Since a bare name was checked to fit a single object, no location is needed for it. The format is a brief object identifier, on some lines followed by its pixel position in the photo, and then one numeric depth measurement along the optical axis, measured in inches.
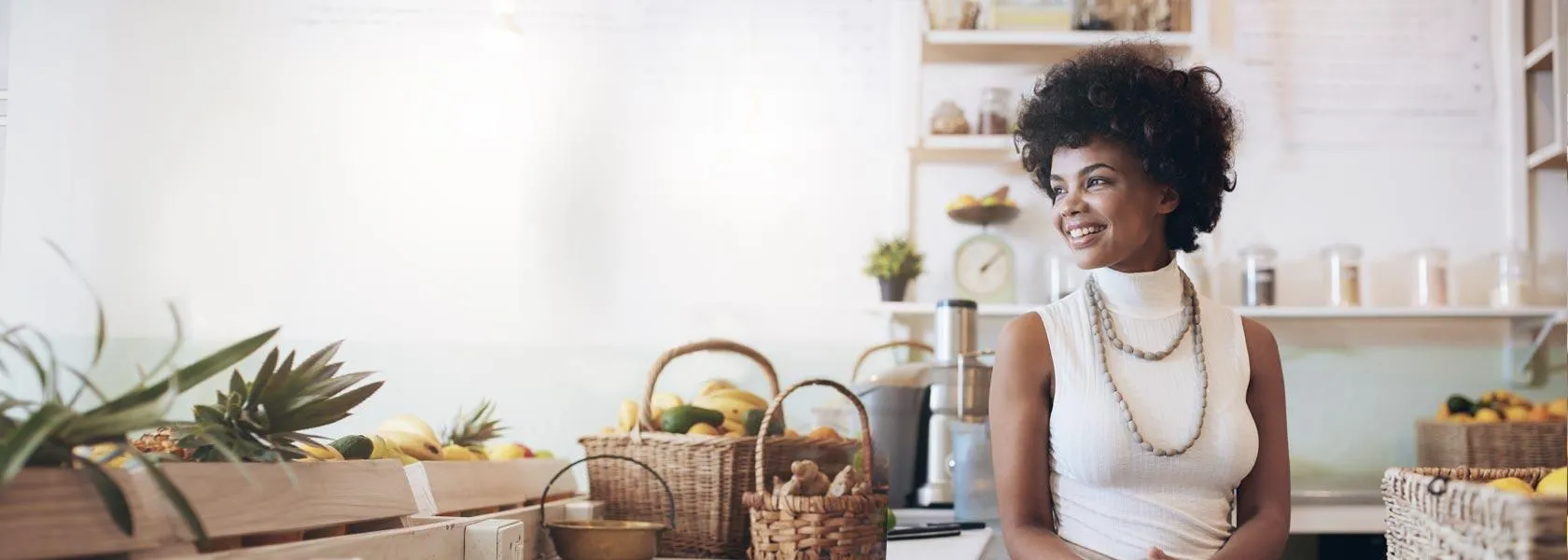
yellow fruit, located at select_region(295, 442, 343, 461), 50.5
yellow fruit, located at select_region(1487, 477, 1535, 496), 40.6
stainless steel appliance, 104.7
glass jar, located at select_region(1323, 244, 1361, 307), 134.1
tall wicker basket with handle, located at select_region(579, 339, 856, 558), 71.1
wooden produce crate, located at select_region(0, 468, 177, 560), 31.7
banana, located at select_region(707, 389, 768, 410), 82.6
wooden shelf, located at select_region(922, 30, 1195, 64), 132.6
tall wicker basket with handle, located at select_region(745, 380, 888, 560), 64.7
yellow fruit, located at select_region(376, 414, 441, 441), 70.7
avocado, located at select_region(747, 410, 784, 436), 75.3
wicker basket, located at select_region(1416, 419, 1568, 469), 121.6
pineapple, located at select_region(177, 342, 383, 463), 43.7
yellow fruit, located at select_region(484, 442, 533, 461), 84.4
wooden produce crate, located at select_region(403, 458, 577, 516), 58.5
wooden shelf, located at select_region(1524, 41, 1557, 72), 131.9
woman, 57.9
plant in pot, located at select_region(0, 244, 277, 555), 32.5
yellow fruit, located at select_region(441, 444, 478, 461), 71.8
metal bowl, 61.7
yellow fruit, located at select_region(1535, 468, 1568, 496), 34.9
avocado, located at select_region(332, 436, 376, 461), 52.6
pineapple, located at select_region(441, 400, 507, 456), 83.3
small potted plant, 135.0
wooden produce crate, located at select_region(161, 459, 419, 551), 38.2
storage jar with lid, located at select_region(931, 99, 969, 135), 135.9
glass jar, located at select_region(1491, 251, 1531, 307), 132.4
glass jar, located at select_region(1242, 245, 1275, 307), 133.3
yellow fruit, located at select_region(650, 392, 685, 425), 80.7
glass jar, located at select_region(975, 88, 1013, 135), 135.9
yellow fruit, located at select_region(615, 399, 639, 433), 80.9
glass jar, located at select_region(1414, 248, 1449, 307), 134.3
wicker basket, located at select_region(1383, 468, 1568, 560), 32.0
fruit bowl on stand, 137.0
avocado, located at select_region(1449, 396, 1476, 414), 128.3
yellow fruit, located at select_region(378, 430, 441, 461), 65.4
